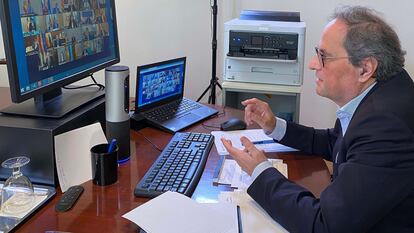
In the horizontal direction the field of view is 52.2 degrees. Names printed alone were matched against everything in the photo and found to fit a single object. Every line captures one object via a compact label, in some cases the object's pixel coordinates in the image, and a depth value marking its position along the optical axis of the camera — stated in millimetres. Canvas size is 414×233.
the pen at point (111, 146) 1226
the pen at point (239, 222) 1023
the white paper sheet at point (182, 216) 1000
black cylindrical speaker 1325
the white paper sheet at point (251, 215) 1038
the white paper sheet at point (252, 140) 1522
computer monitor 1126
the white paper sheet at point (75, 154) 1214
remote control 1099
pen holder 1209
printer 2369
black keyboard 1184
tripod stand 3059
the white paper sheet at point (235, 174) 1256
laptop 1723
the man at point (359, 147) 963
